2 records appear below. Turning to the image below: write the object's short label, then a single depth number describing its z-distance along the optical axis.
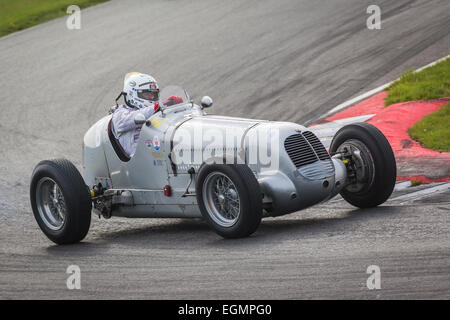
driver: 18.66
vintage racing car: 15.41
